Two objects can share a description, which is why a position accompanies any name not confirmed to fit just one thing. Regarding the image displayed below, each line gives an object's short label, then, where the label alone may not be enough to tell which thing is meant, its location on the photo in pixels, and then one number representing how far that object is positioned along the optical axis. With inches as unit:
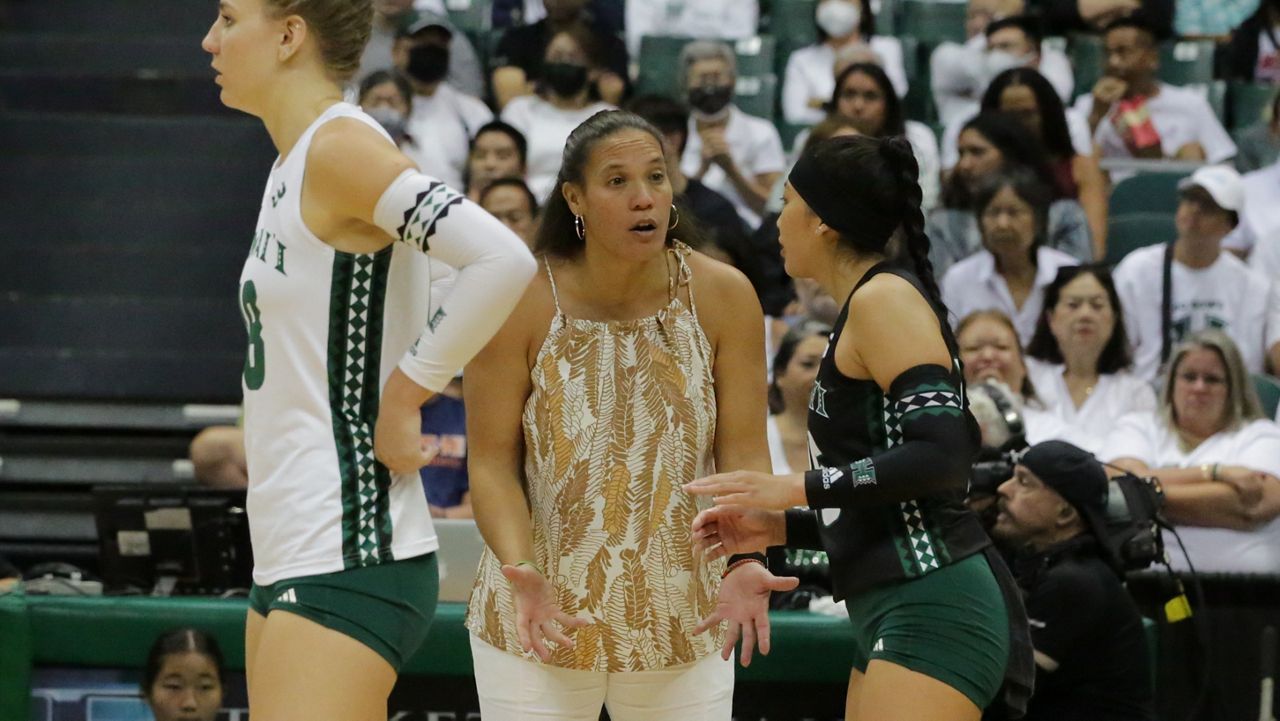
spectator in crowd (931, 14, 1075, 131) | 732.7
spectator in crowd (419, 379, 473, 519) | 511.8
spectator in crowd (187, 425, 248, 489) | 518.6
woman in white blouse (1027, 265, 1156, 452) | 541.0
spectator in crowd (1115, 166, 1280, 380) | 601.9
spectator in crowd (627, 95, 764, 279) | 562.6
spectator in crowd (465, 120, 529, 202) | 640.4
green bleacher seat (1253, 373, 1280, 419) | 545.0
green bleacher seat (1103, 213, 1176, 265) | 672.4
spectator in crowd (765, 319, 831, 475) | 481.4
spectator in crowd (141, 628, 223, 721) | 385.4
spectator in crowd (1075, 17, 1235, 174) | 730.2
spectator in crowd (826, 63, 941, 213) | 658.8
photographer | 388.5
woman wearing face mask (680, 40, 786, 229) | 678.5
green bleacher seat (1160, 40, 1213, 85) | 795.4
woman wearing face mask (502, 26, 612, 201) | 679.7
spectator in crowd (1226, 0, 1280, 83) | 806.5
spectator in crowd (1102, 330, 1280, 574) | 473.7
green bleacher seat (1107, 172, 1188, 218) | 692.1
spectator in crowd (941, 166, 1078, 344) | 591.2
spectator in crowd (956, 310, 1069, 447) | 520.4
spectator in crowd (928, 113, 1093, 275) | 628.7
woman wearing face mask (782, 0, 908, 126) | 770.2
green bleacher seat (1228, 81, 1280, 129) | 784.3
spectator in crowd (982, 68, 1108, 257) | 665.0
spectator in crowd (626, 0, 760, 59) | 792.9
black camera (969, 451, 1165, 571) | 404.2
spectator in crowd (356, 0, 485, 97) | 743.7
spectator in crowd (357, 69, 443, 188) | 668.7
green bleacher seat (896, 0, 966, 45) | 828.0
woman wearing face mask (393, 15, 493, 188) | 690.2
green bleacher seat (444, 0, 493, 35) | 796.6
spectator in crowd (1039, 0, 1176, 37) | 803.8
